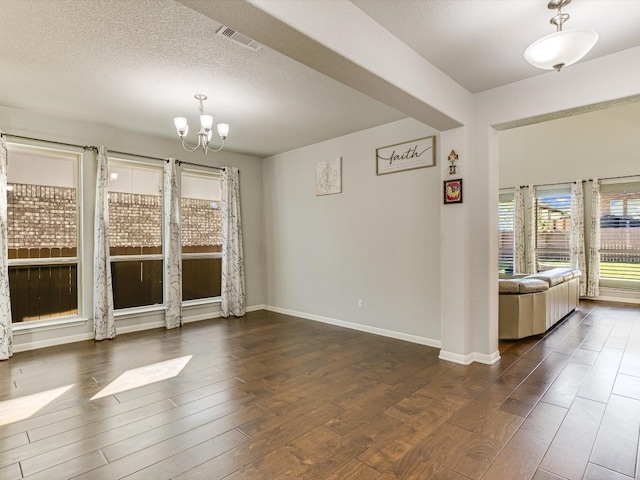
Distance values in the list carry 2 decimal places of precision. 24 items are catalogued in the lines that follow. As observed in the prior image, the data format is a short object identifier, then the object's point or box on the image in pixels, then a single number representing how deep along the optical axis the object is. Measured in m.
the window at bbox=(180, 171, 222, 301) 5.64
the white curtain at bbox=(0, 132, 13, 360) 3.82
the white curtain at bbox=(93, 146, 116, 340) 4.51
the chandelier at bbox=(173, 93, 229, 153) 3.52
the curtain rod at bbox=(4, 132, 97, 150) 3.98
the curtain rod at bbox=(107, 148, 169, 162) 4.71
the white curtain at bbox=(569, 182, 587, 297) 7.09
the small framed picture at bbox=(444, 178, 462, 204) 3.52
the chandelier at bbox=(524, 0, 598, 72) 1.89
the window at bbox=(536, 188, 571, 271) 7.49
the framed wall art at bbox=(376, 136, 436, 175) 4.09
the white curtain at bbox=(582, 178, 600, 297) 6.95
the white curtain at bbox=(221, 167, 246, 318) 5.77
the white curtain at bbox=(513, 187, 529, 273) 7.96
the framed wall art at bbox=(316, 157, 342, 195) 5.13
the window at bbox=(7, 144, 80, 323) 4.19
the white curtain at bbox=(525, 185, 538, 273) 7.82
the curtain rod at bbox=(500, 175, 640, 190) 6.64
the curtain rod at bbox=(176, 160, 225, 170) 5.33
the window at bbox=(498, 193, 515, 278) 8.25
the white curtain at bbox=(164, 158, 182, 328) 5.13
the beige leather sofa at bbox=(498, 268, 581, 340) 4.25
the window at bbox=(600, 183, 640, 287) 6.72
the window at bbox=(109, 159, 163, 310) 4.93
